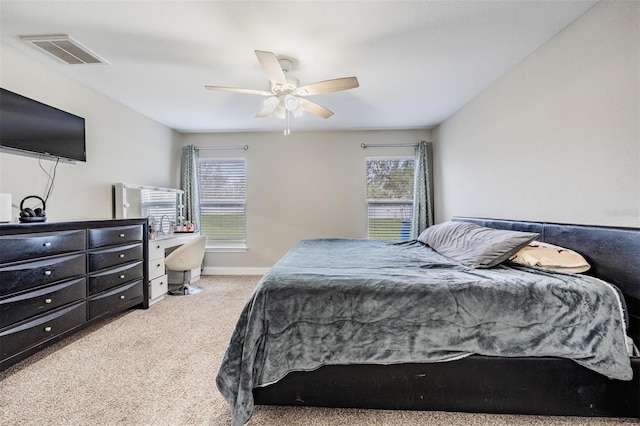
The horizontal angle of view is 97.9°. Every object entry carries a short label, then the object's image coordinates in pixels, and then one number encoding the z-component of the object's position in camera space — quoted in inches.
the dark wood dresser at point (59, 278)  74.5
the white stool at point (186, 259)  144.3
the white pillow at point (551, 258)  66.5
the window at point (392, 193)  183.9
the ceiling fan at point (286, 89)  81.2
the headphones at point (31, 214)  86.0
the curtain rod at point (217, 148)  187.9
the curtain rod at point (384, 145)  180.7
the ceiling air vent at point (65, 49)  84.0
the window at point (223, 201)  191.0
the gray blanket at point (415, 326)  55.9
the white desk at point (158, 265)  134.3
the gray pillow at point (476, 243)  75.0
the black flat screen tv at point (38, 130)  87.0
